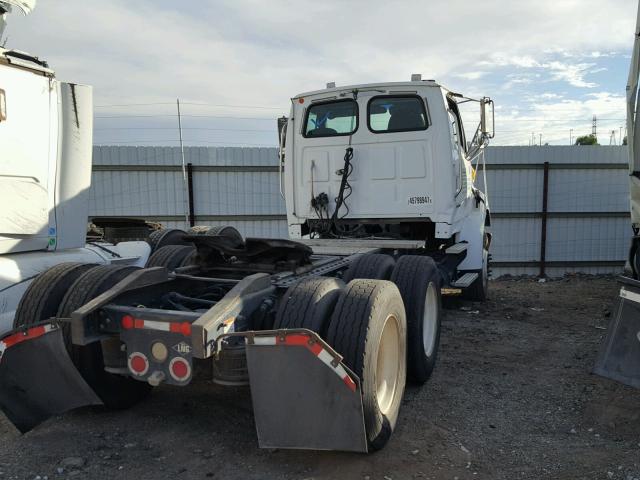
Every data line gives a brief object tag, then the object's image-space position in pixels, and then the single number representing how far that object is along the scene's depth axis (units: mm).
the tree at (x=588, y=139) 27797
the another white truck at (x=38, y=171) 4562
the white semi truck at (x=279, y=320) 2914
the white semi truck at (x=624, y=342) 3869
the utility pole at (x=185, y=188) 10814
